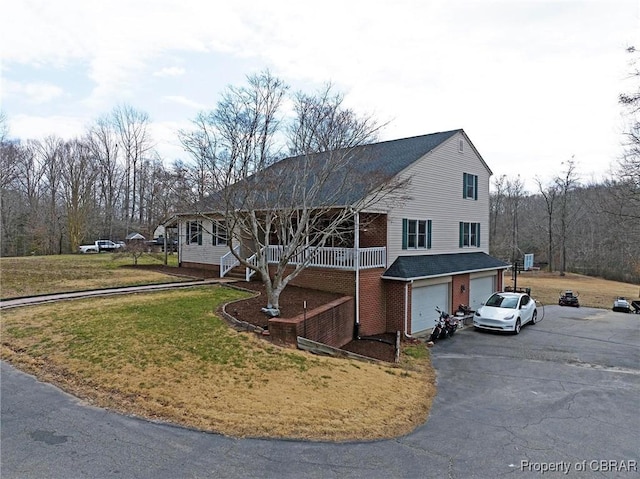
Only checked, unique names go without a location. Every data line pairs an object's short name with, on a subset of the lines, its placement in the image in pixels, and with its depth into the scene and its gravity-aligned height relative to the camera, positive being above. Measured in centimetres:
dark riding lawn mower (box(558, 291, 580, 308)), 2531 -381
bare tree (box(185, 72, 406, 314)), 1167 +208
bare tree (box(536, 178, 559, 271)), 4856 +369
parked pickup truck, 3830 -114
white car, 1625 -303
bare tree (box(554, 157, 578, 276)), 4794 +372
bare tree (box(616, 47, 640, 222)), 1725 +397
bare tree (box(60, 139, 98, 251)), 3909 +479
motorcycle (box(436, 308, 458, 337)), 1597 -334
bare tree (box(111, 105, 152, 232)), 4644 +939
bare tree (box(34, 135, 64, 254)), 3894 +419
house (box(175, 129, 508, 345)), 1570 -45
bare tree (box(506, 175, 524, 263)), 5257 +520
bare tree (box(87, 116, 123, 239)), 4559 +703
